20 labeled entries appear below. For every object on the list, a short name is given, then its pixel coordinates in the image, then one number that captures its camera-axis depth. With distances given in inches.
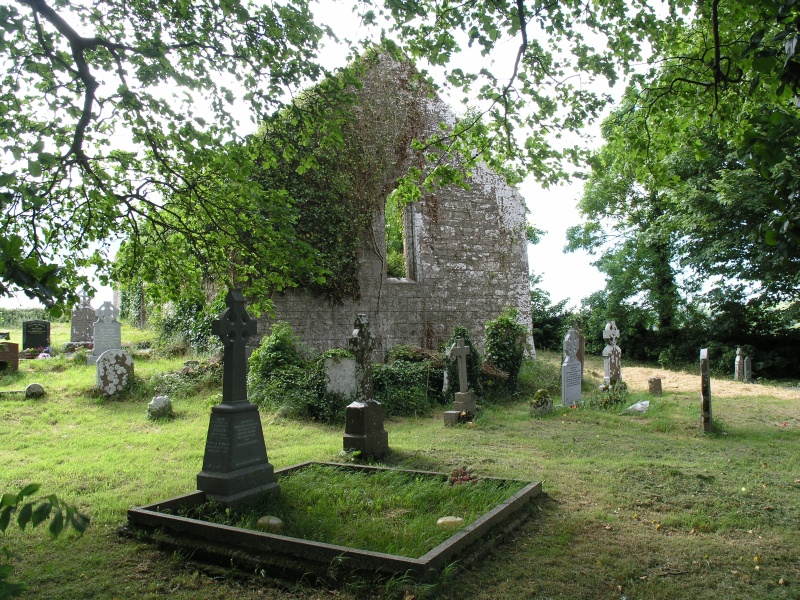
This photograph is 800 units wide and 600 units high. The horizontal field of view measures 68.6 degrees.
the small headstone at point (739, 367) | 680.9
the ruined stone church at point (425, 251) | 584.1
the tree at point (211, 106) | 225.1
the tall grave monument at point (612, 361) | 519.5
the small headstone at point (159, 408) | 378.6
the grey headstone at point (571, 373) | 451.8
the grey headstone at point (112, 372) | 429.1
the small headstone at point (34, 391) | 413.7
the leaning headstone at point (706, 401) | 346.3
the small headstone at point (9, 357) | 500.4
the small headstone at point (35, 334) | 618.8
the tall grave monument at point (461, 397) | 389.7
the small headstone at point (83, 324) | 673.0
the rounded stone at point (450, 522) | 175.6
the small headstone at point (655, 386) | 502.9
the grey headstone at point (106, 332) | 574.9
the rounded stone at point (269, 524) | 177.6
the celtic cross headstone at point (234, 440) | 203.8
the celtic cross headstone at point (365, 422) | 287.3
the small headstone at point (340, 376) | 398.9
